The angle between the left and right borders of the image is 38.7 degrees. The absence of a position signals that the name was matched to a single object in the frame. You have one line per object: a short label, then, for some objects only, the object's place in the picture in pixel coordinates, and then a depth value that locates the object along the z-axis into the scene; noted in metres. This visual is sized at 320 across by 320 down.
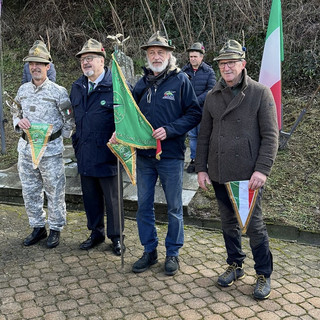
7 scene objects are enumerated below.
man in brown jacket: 3.61
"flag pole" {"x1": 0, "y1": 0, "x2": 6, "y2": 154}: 8.03
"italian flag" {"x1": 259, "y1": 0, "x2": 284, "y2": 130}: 6.65
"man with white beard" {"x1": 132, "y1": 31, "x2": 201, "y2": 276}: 4.04
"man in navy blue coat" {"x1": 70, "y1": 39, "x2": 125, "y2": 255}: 4.43
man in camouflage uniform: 4.59
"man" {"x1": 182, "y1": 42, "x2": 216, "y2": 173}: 6.72
